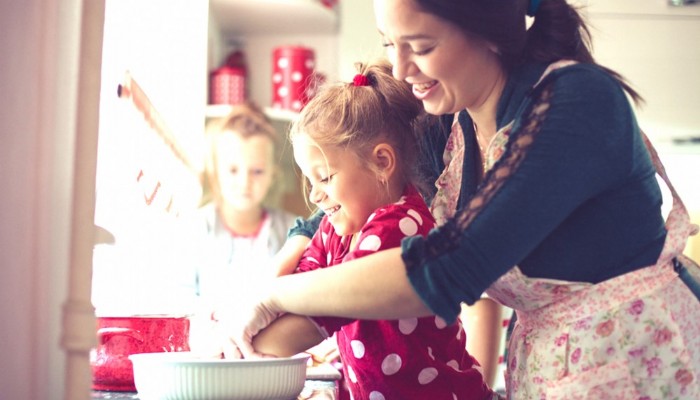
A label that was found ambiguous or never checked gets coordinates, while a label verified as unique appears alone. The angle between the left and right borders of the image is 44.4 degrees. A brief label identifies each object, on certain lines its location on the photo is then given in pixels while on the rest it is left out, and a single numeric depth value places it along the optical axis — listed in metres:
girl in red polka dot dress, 1.12
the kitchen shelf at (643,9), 3.44
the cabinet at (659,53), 3.45
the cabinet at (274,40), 3.58
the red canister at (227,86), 3.62
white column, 0.68
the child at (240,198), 3.40
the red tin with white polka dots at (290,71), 3.65
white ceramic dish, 0.83
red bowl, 1.05
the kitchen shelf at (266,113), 3.49
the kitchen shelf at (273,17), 3.52
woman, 0.86
